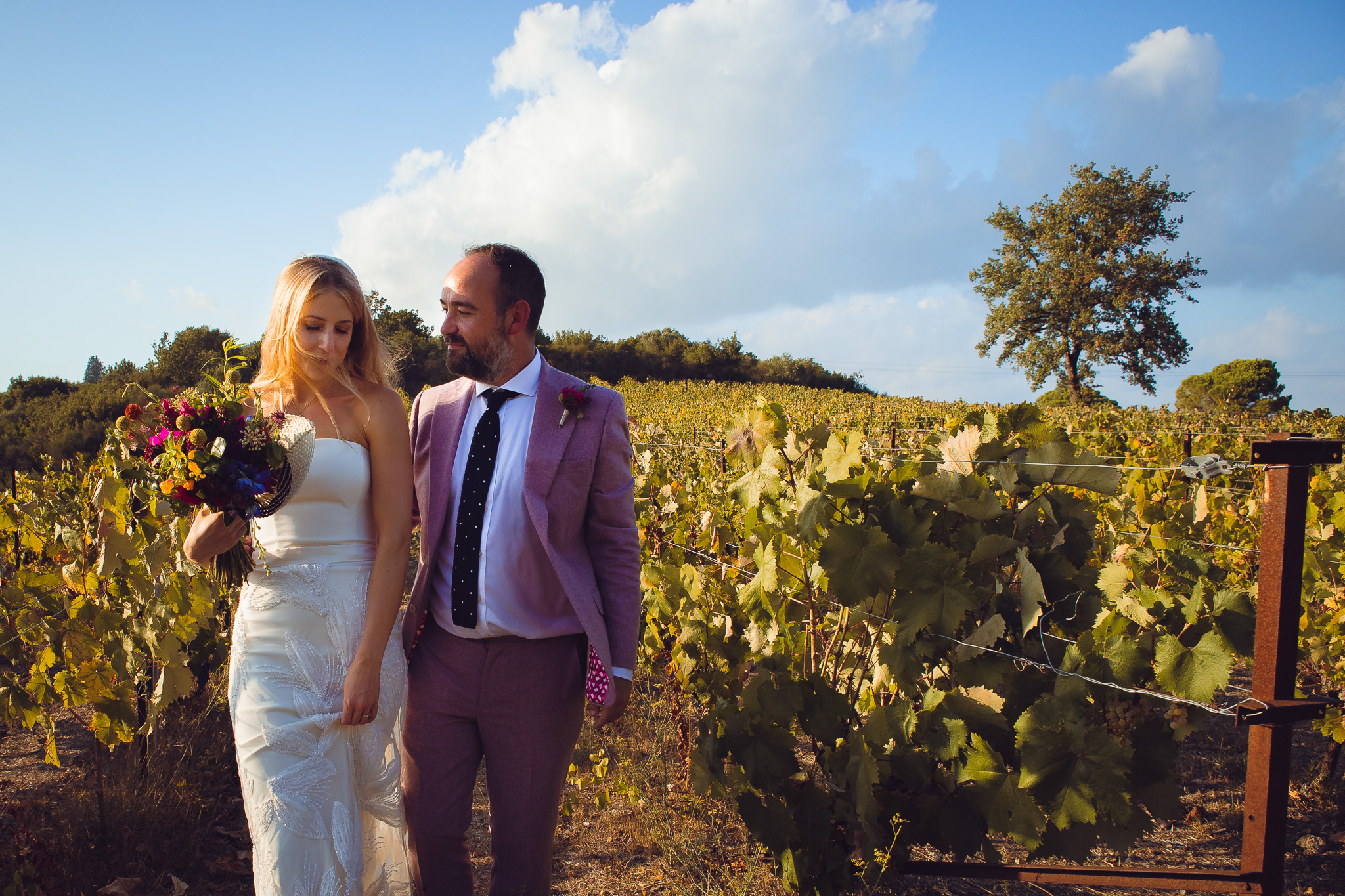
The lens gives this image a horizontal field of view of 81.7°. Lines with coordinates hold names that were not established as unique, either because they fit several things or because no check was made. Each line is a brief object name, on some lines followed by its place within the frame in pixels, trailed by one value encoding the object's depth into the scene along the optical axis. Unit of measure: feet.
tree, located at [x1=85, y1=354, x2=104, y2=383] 185.57
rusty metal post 5.60
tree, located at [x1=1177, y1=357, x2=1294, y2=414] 91.56
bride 5.64
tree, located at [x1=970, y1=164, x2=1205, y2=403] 105.70
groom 6.04
